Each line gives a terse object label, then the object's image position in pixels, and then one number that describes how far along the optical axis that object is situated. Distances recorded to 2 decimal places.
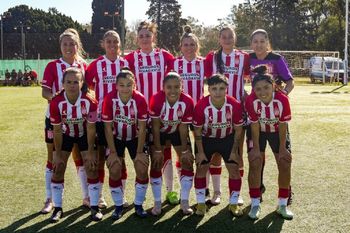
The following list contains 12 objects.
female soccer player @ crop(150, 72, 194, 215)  4.98
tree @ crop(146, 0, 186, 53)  62.47
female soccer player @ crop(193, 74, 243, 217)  4.96
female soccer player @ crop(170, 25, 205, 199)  5.59
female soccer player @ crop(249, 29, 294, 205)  5.39
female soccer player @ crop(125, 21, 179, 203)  5.60
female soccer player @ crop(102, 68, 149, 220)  4.89
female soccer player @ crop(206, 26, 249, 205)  5.50
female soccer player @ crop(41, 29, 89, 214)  5.24
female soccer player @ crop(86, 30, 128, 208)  5.38
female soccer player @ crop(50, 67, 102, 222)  4.89
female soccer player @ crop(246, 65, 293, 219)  4.89
